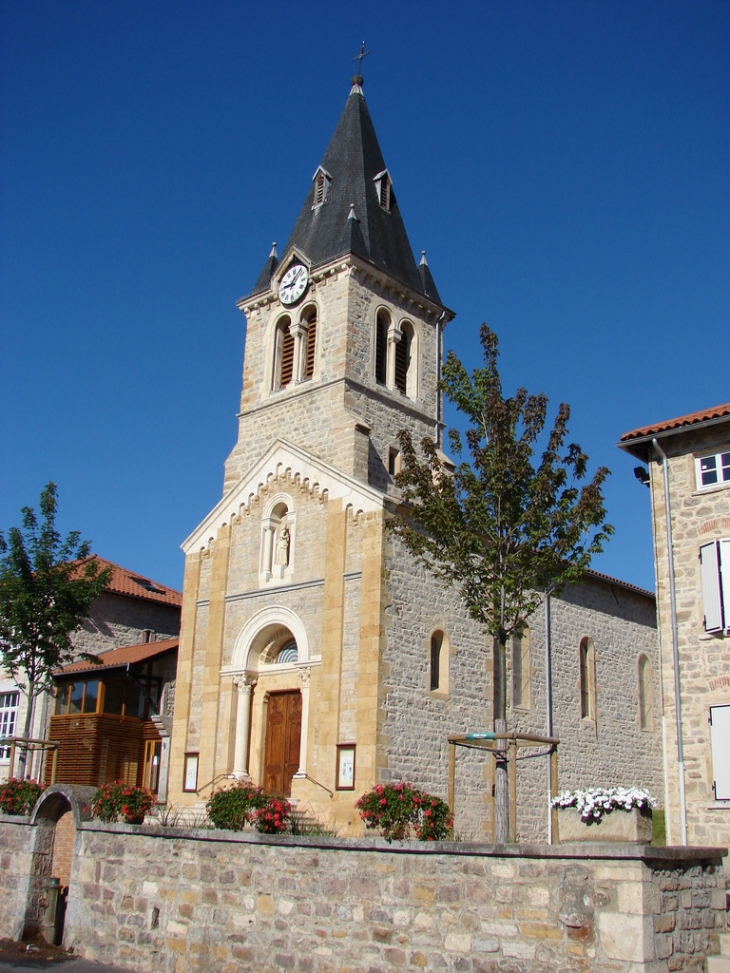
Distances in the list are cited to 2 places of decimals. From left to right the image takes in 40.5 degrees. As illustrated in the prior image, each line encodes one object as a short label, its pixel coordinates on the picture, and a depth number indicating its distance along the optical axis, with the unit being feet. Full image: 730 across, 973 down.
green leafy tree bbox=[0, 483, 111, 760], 84.84
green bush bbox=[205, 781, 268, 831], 55.62
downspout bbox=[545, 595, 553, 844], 84.07
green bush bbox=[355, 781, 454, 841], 52.80
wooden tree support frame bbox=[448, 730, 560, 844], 49.41
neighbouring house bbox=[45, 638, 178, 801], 91.91
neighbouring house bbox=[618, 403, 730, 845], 57.47
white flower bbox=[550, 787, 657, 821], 41.09
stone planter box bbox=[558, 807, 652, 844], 41.06
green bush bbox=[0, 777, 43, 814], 71.51
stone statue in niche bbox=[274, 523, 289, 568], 79.10
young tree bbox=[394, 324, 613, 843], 54.34
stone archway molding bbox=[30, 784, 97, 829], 64.95
